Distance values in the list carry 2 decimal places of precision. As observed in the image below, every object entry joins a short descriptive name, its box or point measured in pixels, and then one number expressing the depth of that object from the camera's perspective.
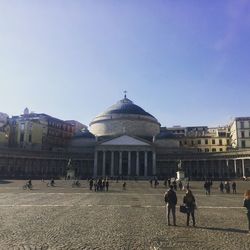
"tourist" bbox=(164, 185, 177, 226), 12.28
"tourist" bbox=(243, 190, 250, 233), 11.41
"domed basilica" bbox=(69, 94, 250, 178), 78.19
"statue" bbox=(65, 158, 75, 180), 60.54
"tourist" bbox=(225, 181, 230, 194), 33.93
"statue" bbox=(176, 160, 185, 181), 54.98
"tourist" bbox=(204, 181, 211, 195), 29.92
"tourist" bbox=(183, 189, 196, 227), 12.03
